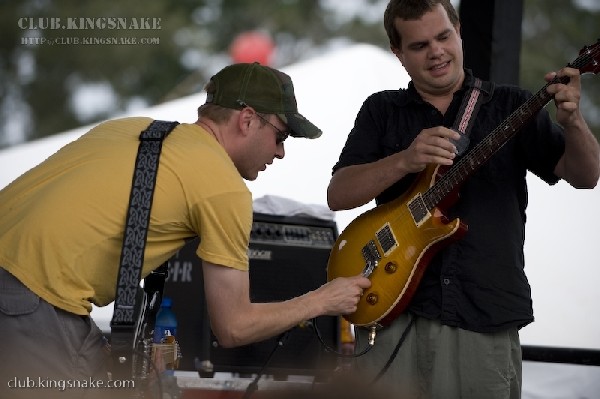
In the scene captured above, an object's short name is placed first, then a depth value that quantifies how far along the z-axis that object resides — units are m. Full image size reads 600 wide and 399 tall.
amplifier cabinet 9.34
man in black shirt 6.62
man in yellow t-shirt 5.50
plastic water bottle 8.46
